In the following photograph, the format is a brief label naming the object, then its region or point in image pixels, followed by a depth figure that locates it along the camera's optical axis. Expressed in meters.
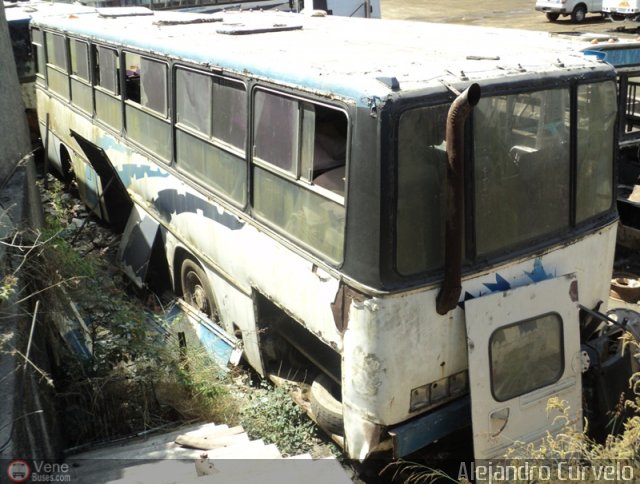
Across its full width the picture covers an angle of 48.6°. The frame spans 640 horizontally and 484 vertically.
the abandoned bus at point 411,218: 3.69
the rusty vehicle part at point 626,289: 6.73
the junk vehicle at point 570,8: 25.66
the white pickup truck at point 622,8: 23.50
